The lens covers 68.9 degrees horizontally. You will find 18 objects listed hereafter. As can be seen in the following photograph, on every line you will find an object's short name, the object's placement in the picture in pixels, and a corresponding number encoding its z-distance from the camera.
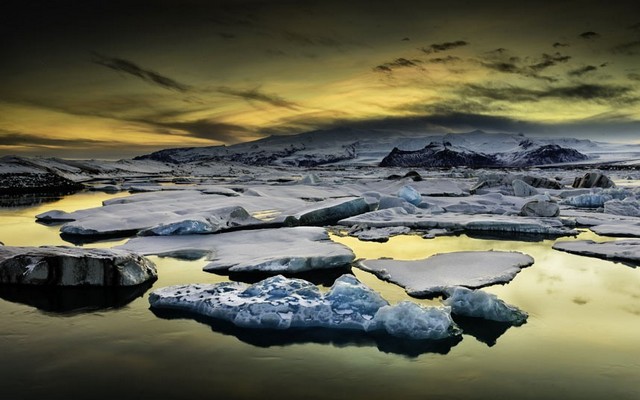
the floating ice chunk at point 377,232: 8.85
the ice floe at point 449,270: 5.38
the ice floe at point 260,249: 6.07
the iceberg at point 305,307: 3.99
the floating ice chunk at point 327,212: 10.27
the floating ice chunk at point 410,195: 13.57
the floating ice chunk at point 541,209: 11.24
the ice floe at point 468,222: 9.61
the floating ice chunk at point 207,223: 8.56
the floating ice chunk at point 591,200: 14.46
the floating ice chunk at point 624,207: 11.85
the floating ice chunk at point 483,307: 4.33
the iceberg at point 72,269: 5.29
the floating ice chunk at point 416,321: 3.93
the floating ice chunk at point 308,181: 22.27
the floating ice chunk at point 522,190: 16.42
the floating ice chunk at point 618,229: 9.00
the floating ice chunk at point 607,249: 6.87
